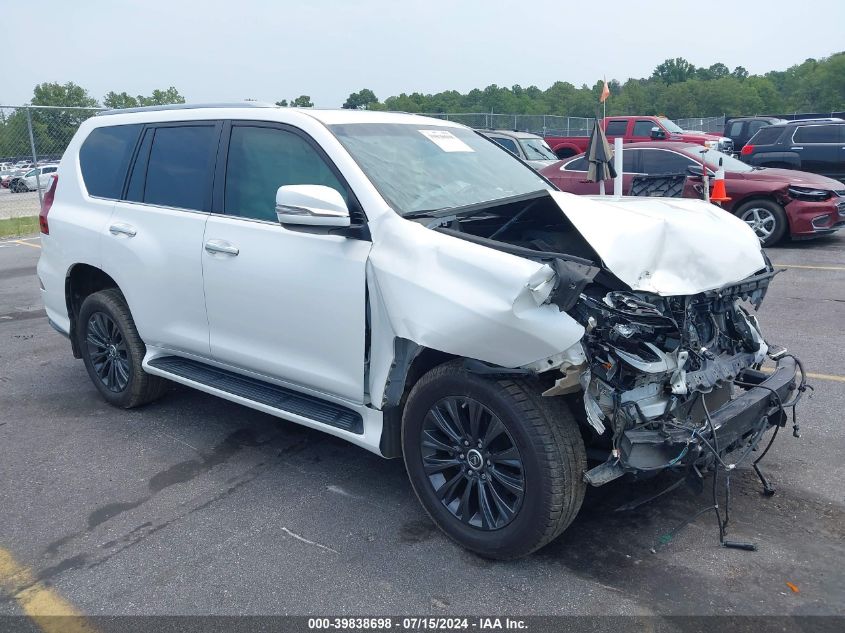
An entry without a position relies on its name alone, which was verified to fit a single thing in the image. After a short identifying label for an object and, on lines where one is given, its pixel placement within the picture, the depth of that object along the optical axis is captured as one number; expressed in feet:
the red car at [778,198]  36.29
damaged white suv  10.03
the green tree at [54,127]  54.80
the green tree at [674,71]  403.95
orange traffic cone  28.53
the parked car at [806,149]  51.70
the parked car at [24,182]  80.94
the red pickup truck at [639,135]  62.25
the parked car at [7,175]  82.80
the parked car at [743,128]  77.61
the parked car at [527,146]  53.65
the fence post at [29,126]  52.90
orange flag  26.15
